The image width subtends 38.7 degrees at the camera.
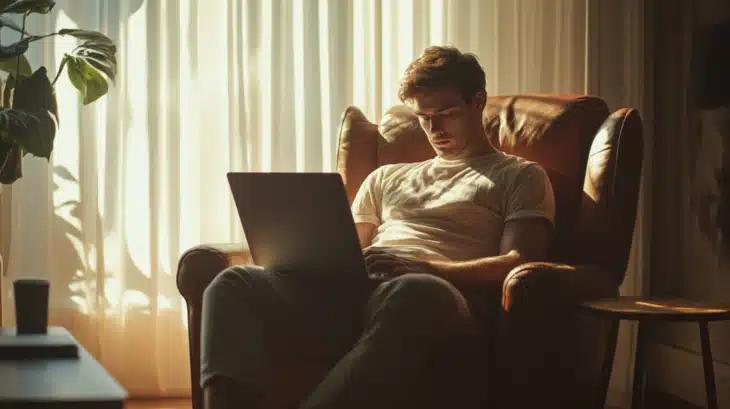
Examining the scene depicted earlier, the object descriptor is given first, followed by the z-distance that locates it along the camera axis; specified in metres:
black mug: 2.02
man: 1.96
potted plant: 2.74
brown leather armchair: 2.11
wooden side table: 2.26
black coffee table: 1.30
